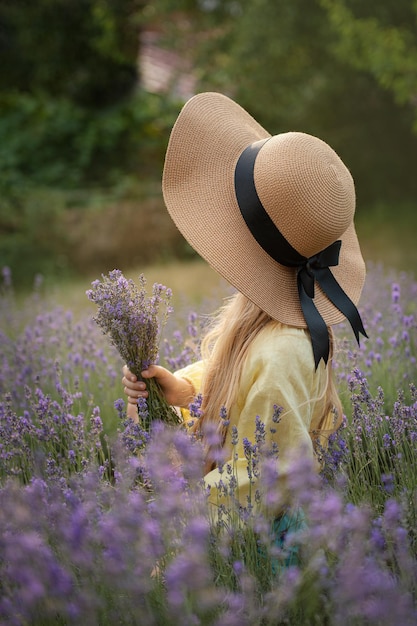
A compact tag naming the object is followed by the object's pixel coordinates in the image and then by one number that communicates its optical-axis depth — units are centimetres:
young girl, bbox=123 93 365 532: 228
